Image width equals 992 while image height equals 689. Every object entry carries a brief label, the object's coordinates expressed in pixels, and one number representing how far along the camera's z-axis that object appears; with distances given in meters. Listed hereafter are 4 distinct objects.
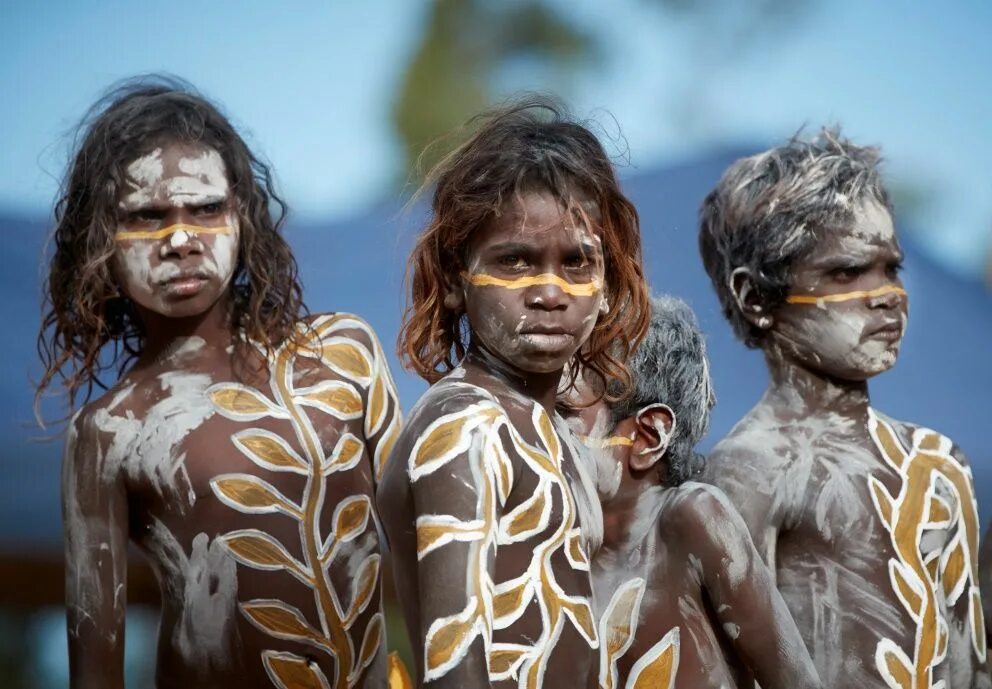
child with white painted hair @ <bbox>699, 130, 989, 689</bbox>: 6.16
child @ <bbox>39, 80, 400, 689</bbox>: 5.77
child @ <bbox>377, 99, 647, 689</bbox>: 4.43
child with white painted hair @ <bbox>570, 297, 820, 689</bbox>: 5.51
